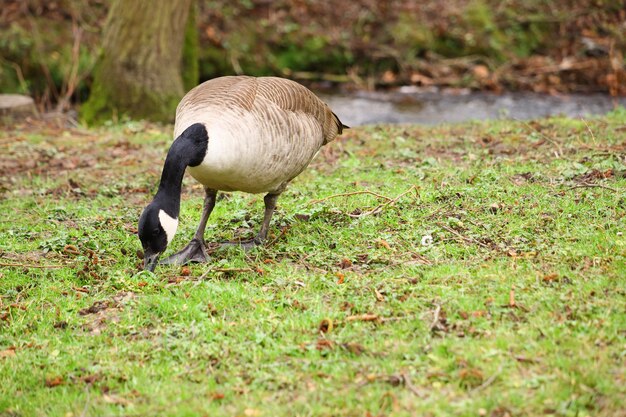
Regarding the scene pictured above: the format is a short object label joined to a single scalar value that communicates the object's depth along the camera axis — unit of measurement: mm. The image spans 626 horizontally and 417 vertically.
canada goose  10656
